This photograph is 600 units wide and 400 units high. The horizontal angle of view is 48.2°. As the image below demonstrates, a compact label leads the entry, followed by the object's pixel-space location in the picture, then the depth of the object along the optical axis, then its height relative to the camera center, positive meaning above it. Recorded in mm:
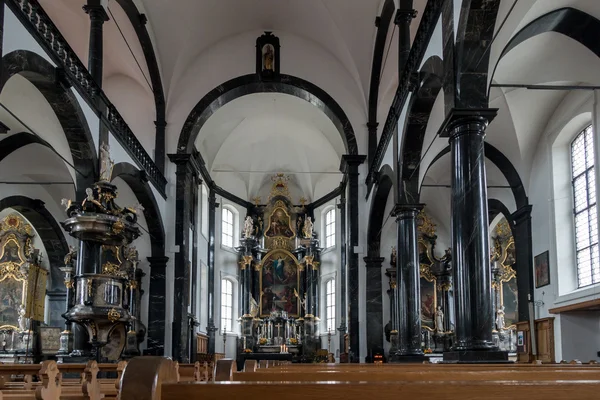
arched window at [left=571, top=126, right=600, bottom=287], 13352 +1868
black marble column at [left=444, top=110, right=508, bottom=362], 7215 +672
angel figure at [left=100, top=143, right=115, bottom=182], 12024 +2558
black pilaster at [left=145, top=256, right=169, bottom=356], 17141 -41
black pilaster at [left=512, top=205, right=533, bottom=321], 15234 +985
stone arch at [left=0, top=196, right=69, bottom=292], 18484 +2084
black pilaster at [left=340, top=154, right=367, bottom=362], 17875 +1292
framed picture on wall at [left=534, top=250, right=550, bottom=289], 14367 +702
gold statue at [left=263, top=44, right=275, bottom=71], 18766 +6819
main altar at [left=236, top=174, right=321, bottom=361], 26453 +1010
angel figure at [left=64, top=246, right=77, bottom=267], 17938 +1257
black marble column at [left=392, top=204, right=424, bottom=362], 12609 +331
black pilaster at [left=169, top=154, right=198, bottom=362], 17266 +1106
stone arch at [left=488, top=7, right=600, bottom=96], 10164 +4256
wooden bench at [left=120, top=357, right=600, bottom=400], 1423 -184
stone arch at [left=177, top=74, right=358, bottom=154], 18391 +5628
